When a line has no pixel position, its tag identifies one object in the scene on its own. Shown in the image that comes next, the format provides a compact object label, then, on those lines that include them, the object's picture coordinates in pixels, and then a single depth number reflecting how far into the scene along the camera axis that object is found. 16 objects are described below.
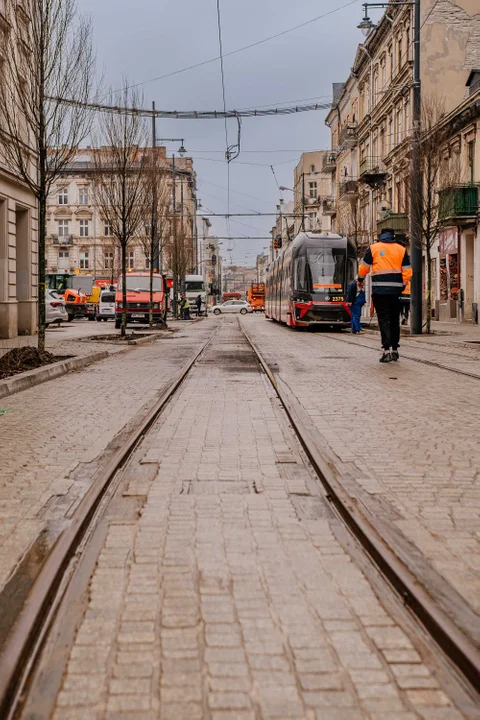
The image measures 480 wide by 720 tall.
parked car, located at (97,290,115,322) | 51.34
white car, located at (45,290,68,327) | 37.00
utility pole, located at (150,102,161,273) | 29.65
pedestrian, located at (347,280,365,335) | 26.03
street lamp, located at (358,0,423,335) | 25.53
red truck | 36.09
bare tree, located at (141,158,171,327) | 29.26
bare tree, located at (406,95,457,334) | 25.56
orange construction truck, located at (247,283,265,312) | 95.29
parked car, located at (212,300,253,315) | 83.19
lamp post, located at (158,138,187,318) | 53.88
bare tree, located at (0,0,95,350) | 13.59
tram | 27.89
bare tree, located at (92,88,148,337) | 23.25
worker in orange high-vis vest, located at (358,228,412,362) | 13.07
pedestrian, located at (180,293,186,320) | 56.17
